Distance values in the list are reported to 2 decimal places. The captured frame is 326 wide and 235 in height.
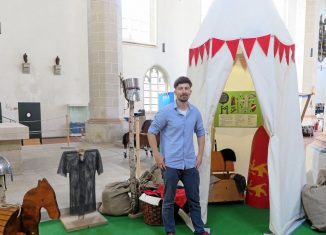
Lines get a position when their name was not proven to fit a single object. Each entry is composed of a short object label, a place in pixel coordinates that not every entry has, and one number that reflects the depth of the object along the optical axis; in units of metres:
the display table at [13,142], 5.26
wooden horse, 2.37
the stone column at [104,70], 10.12
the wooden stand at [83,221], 3.40
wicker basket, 3.45
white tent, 3.20
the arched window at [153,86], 15.30
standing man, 2.82
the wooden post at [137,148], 4.85
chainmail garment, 3.49
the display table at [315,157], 4.46
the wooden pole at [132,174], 3.76
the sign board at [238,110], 4.55
